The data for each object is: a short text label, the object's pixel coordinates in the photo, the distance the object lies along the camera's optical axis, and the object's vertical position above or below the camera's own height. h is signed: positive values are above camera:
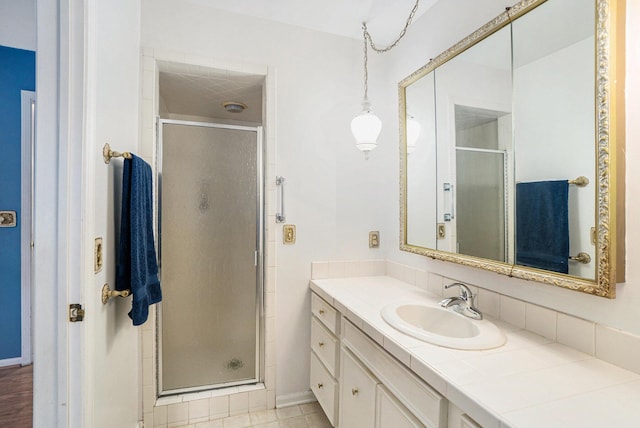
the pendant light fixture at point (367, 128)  1.78 +0.51
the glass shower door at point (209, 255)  1.92 -0.27
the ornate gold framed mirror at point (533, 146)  0.94 +0.27
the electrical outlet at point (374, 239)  2.20 -0.18
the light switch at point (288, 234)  2.00 -0.13
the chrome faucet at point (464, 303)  1.33 -0.40
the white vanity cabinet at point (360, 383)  0.98 -0.69
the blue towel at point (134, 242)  1.24 -0.12
